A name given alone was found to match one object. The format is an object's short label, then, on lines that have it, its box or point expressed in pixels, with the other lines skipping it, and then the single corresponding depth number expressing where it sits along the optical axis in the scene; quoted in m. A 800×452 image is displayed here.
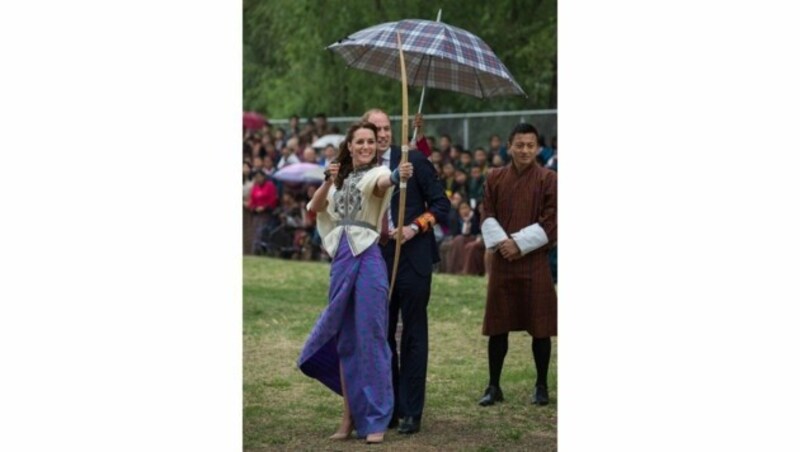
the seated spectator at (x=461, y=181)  17.72
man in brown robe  9.37
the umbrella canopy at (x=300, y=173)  20.05
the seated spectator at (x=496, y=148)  18.09
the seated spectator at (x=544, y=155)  15.37
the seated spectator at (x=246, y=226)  19.67
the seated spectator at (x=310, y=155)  20.41
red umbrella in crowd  23.77
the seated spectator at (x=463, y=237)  17.36
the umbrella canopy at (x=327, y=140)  20.38
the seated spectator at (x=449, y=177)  17.88
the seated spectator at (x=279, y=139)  21.28
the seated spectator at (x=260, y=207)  19.72
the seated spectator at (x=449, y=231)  17.50
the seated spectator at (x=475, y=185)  17.52
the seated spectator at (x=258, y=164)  20.36
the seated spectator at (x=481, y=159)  17.94
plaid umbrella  8.72
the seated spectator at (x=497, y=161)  17.58
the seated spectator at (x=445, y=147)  18.55
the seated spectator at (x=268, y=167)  20.47
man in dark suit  8.55
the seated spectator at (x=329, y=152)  18.72
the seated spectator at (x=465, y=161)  18.27
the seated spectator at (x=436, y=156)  18.22
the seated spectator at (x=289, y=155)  20.64
